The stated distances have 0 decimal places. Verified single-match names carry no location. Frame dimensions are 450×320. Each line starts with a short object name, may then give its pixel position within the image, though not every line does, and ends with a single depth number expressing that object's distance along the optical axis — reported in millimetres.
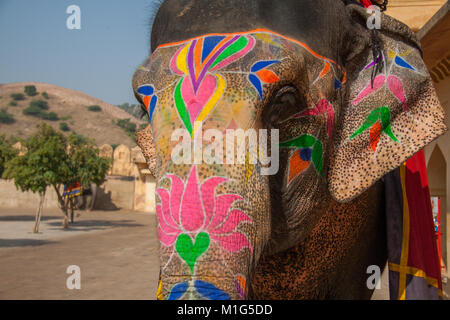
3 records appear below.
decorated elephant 1438
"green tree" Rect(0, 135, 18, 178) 21844
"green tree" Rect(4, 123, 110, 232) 18859
